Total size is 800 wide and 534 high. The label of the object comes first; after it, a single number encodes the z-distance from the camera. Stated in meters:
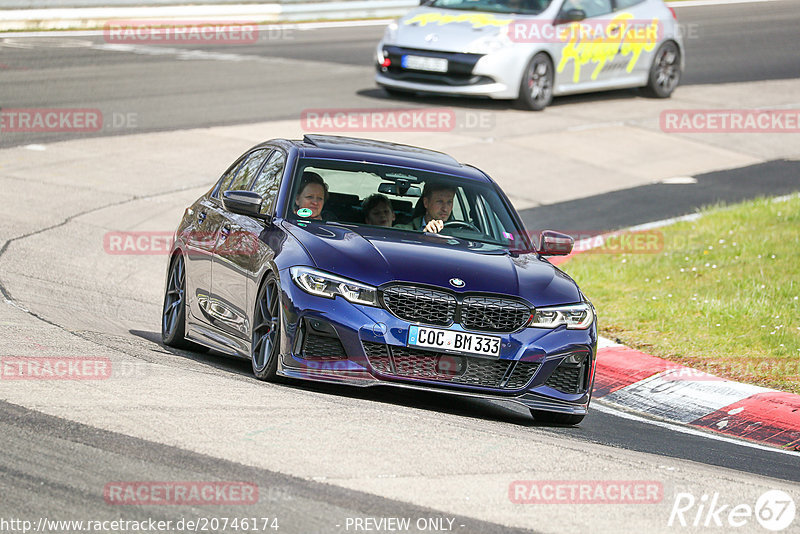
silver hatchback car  41.59
